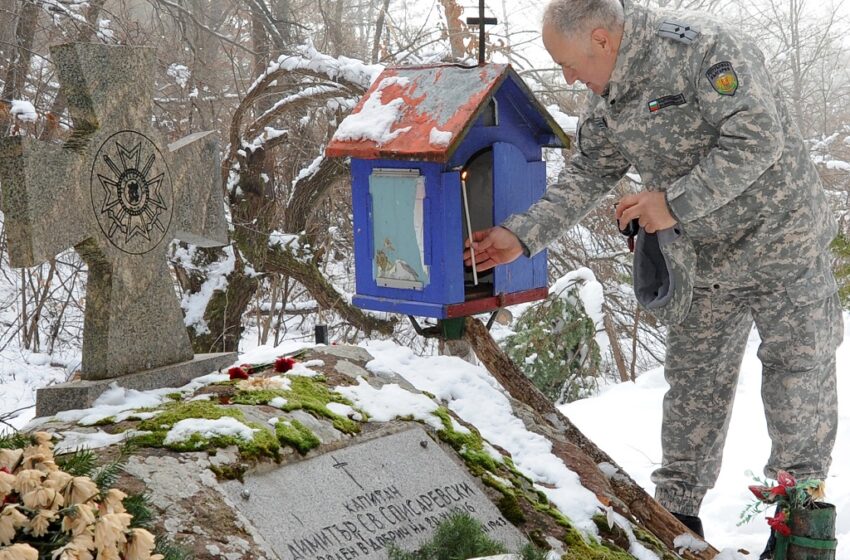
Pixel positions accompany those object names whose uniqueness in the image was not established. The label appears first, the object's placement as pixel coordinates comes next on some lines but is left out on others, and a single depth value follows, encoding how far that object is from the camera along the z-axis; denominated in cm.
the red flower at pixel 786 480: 307
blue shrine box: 347
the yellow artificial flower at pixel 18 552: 170
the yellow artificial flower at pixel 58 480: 193
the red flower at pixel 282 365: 350
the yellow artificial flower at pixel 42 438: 217
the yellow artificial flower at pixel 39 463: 201
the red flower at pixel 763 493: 310
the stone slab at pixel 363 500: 258
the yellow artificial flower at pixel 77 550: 178
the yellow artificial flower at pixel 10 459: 203
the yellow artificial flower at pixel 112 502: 193
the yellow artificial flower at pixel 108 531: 183
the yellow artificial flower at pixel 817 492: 310
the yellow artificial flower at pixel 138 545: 191
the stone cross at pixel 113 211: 309
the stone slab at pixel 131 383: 322
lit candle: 350
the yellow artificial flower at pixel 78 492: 192
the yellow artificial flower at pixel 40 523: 183
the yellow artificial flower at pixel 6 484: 188
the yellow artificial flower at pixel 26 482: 190
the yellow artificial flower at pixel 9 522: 180
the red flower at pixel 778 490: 307
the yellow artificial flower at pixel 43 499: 186
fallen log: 343
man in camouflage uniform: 314
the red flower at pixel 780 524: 306
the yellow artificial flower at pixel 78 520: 184
